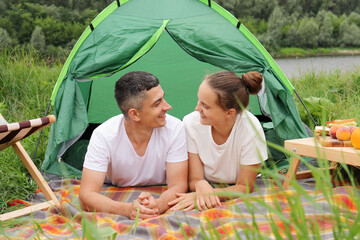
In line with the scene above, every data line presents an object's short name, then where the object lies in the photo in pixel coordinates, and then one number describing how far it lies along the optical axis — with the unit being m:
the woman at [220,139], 2.28
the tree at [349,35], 16.64
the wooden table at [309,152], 2.34
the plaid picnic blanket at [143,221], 1.94
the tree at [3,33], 12.53
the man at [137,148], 2.27
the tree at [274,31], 16.14
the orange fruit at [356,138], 2.38
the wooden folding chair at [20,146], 2.27
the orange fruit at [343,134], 2.51
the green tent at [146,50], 2.95
